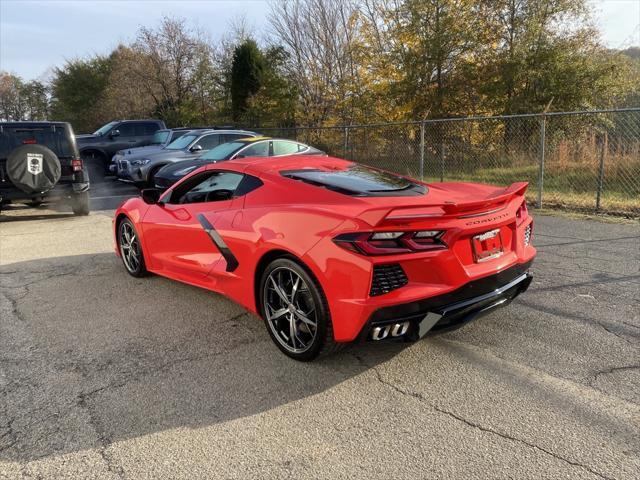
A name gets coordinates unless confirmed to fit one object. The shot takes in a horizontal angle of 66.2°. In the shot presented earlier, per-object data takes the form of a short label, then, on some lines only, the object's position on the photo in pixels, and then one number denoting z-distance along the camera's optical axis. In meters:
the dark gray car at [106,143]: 16.92
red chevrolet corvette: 2.87
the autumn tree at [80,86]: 44.31
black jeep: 8.45
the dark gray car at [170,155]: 12.45
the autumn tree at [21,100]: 62.41
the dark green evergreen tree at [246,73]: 27.27
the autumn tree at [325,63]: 21.02
